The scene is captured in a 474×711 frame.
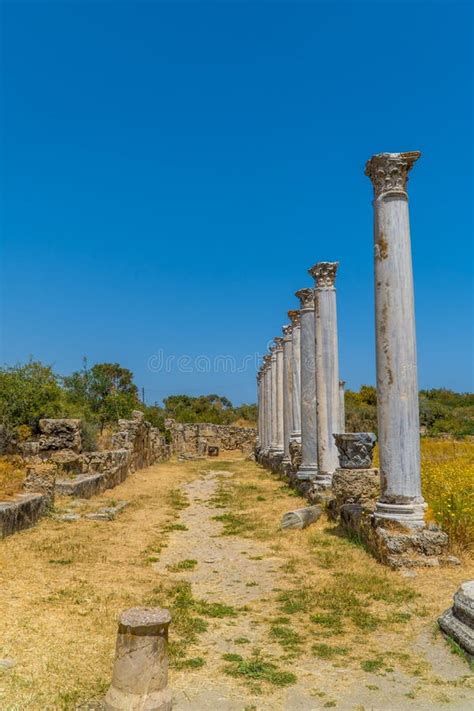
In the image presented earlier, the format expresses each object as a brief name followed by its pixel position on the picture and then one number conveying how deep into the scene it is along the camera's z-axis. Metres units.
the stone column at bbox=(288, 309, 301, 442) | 19.09
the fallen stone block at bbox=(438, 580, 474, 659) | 4.77
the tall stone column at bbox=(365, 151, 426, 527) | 8.04
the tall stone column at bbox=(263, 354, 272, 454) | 27.94
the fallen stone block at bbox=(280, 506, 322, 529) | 10.23
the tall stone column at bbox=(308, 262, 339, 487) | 13.54
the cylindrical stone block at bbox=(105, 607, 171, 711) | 3.73
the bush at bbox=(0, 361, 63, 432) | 19.38
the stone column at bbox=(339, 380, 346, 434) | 22.45
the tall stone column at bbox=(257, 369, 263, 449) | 32.74
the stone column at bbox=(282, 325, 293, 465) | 19.69
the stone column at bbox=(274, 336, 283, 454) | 24.78
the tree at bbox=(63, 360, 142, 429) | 34.38
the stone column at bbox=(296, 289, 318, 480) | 14.73
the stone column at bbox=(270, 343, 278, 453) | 25.28
